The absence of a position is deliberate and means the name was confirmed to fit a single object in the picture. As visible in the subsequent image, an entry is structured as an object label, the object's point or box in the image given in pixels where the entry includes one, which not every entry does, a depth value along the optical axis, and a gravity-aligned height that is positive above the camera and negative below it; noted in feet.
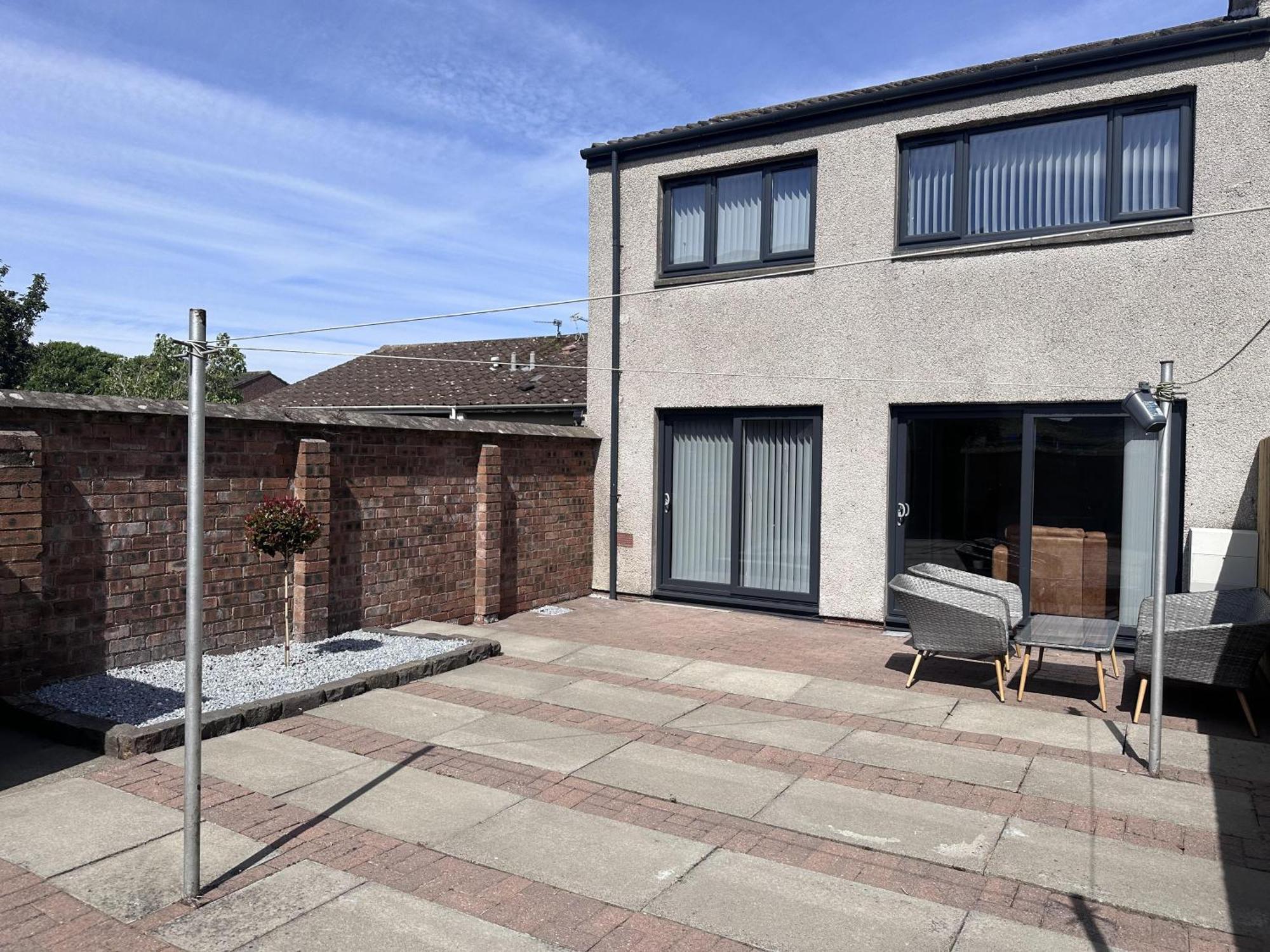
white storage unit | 26.99 -2.51
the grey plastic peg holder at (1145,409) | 18.26 +1.29
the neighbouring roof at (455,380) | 59.11 +6.14
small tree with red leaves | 23.45 -1.78
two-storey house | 28.12 +5.09
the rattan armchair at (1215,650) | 20.38 -3.98
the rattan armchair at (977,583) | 27.76 -3.42
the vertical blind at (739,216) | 36.47 +10.00
